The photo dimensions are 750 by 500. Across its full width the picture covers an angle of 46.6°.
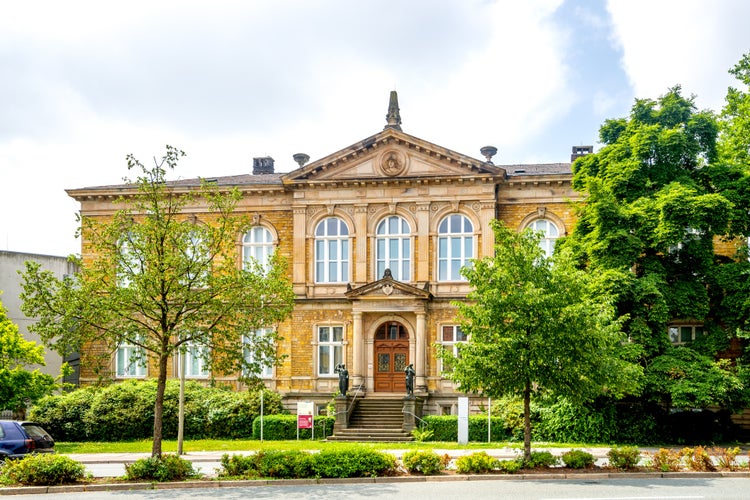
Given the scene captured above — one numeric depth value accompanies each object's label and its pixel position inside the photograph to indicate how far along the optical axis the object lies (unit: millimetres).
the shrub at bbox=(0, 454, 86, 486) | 18141
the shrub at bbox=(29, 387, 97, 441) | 34219
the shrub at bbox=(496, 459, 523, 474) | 19766
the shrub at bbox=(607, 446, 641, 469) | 19938
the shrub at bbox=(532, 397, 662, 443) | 30188
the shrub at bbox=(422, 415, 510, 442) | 31906
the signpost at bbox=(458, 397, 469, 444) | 29844
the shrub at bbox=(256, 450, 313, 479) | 18922
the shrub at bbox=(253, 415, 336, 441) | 33094
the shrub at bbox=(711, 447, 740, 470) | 19750
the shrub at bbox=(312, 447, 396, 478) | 19031
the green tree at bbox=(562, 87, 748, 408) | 29312
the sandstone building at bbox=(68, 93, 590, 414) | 36219
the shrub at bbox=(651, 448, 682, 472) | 19531
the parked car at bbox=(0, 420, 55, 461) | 20391
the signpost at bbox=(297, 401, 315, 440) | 31797
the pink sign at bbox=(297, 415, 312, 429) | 31844
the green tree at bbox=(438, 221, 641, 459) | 20859
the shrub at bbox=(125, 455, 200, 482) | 18688
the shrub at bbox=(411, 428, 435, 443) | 31375
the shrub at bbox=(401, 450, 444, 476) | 19469
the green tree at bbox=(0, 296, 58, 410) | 29997
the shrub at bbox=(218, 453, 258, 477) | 19109
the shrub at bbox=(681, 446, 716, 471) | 19609
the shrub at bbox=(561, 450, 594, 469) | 19906
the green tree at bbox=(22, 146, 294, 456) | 19359
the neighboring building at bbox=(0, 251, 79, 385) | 41688
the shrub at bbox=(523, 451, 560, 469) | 20281
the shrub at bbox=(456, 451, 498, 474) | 19609
